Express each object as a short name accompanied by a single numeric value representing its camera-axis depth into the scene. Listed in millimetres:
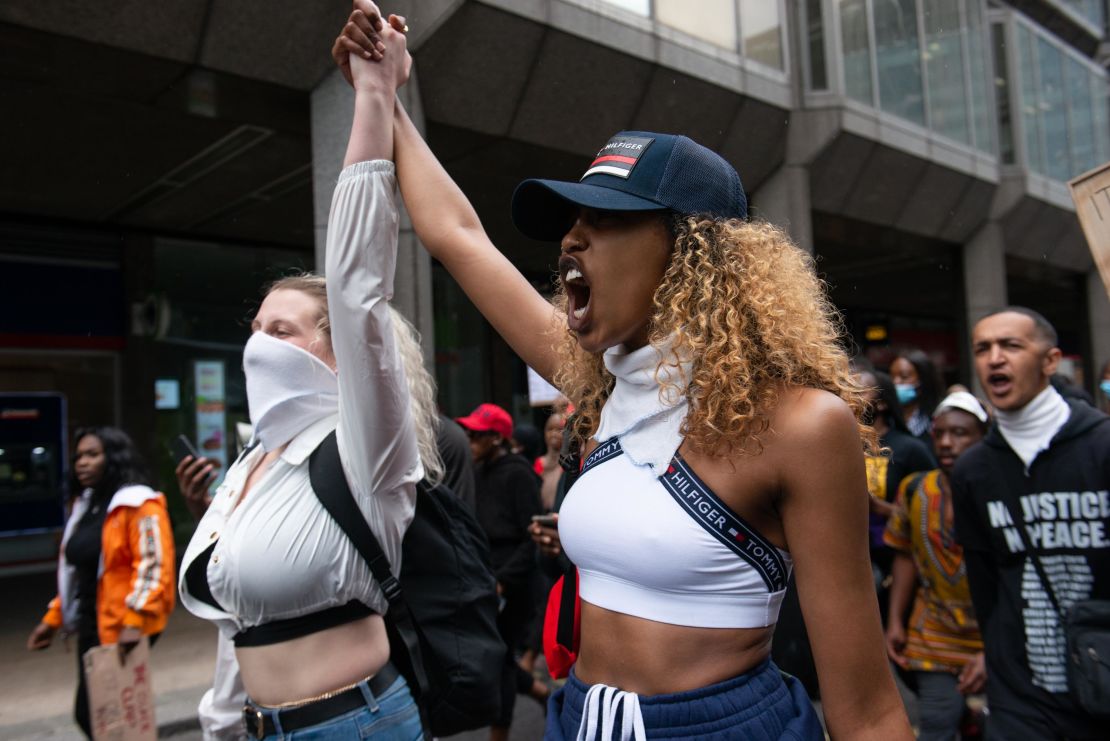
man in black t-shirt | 3166
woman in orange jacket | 4727
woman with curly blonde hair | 1547
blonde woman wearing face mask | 2102
